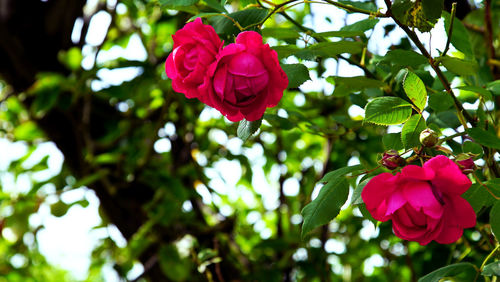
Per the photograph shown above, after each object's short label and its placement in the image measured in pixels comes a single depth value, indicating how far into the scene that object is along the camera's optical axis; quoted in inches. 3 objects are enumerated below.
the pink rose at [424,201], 30.5
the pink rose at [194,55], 31.8
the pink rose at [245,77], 31.5
